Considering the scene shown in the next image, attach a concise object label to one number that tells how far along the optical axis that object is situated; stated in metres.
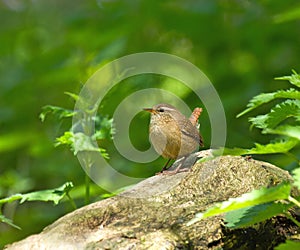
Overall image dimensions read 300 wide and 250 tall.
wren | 5.96
